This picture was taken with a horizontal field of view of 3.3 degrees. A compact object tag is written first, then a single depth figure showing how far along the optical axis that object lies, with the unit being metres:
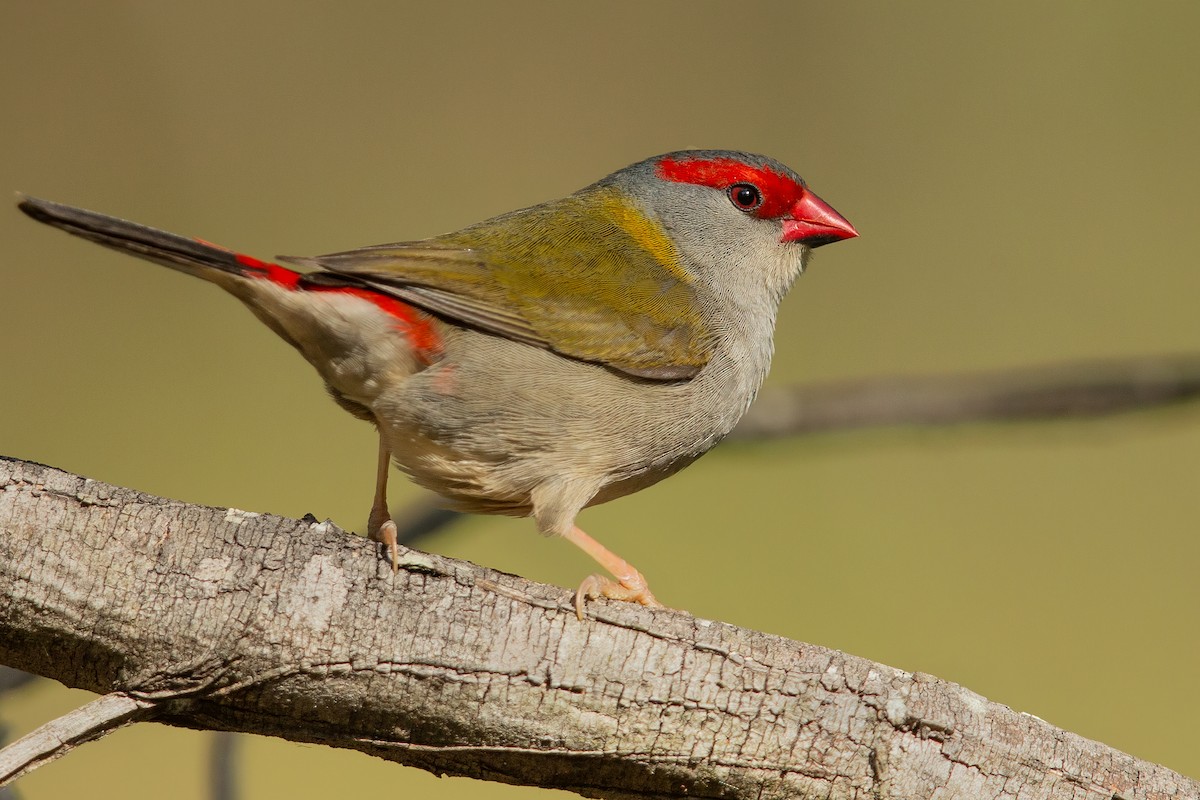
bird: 2.27
